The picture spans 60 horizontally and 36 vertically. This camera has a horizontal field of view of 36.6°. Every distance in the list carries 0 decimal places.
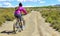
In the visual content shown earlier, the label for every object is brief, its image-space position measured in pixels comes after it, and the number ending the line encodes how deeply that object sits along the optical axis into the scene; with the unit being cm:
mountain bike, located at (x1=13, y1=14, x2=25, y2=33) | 726
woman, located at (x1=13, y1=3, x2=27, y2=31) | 711
